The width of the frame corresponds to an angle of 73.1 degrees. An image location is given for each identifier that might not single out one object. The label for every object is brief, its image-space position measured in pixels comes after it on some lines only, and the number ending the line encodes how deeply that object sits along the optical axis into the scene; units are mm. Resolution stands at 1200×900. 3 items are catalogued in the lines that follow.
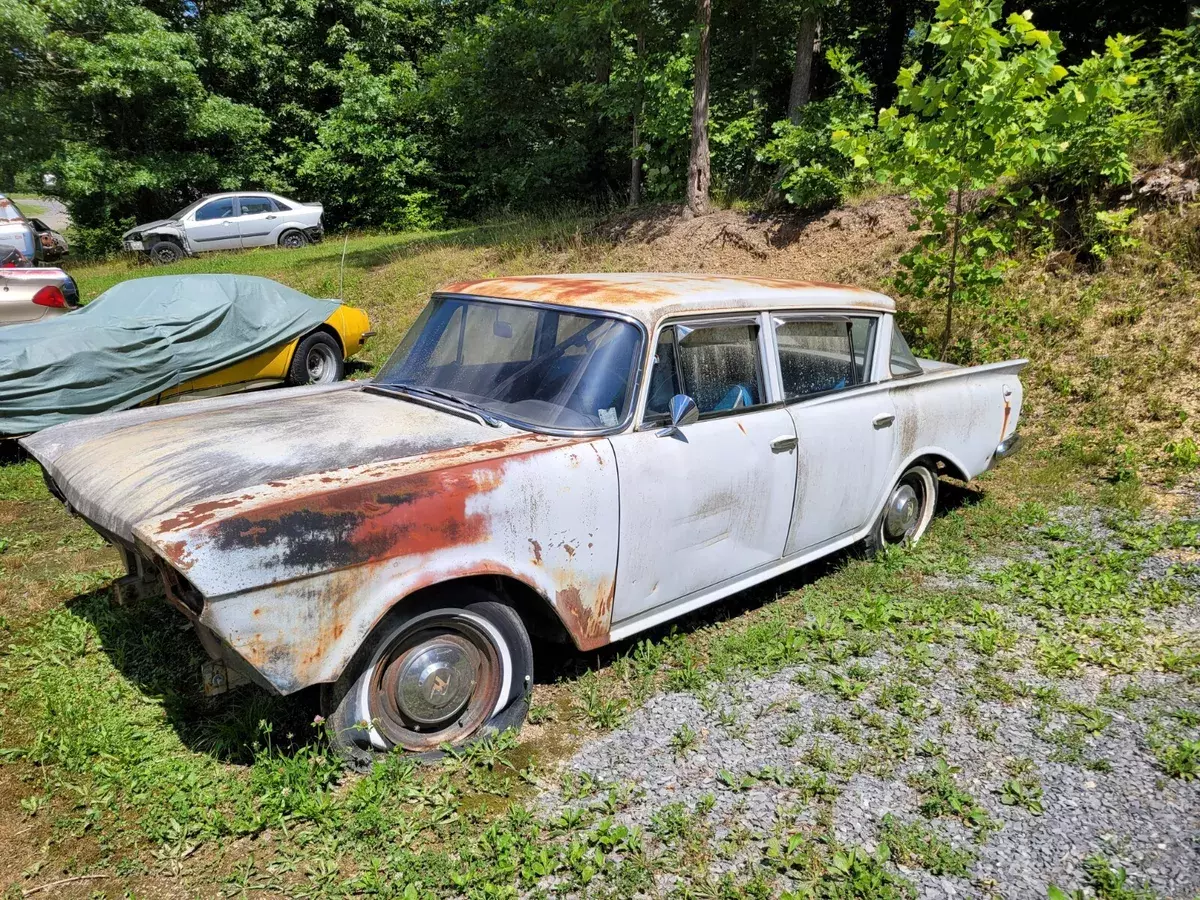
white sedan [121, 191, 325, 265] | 17234
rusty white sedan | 2650
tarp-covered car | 6441
